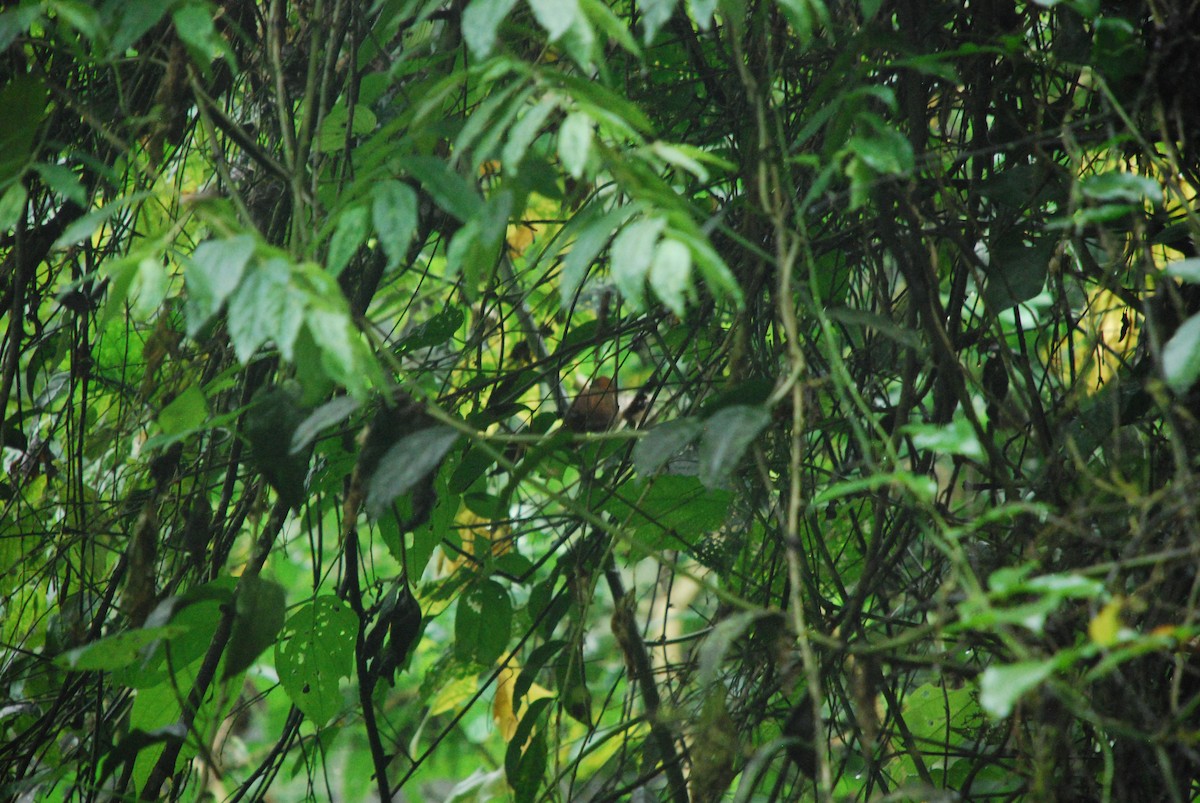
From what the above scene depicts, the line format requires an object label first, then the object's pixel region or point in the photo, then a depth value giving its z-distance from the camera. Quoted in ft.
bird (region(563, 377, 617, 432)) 45.80
